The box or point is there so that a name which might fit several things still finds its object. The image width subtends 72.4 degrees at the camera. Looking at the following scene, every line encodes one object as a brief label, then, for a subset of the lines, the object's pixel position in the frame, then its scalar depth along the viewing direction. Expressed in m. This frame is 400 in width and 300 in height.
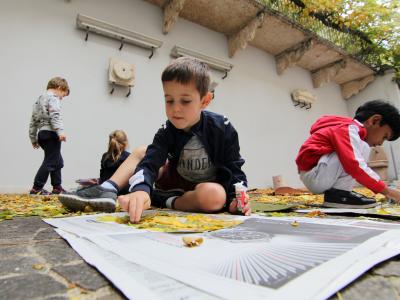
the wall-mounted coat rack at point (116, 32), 2.89
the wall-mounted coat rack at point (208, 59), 3.55
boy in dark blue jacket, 0.92
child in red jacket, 1.21
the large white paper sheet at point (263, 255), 0.26
